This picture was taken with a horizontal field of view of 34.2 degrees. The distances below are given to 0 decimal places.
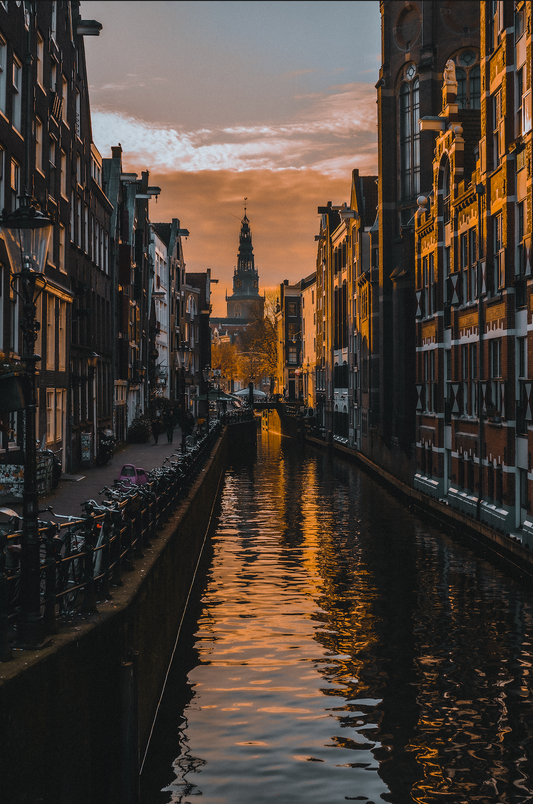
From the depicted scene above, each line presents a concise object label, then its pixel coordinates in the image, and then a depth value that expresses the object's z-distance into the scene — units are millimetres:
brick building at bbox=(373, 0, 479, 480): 42438
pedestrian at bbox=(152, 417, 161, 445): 46966
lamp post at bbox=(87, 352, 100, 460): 34938
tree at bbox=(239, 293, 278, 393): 129875
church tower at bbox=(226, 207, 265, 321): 132375
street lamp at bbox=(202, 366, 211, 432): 100238
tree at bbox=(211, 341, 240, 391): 166000
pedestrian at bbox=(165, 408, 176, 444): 48062
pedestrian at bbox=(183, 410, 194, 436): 49969
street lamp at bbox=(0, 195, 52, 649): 7902
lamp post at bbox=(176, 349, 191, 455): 31288
